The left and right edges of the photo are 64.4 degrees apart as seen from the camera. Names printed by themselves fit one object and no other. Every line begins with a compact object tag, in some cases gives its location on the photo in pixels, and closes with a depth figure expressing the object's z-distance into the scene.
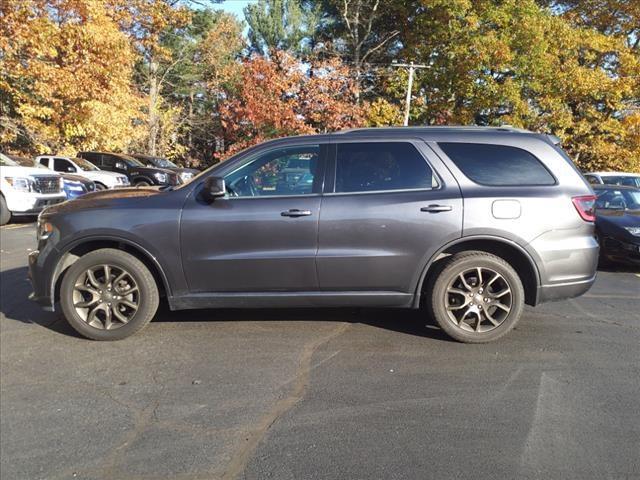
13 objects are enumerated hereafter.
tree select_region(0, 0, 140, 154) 14.55
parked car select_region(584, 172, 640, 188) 13.50
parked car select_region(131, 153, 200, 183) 21.06
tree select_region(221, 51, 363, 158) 20.53
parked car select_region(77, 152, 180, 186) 19.33
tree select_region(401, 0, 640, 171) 21.64
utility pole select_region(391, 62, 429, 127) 22.83
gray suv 4.17
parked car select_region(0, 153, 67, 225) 10.96
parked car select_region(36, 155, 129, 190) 16.41
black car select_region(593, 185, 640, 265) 7.77
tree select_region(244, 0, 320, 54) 30.47
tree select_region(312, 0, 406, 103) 29.50
